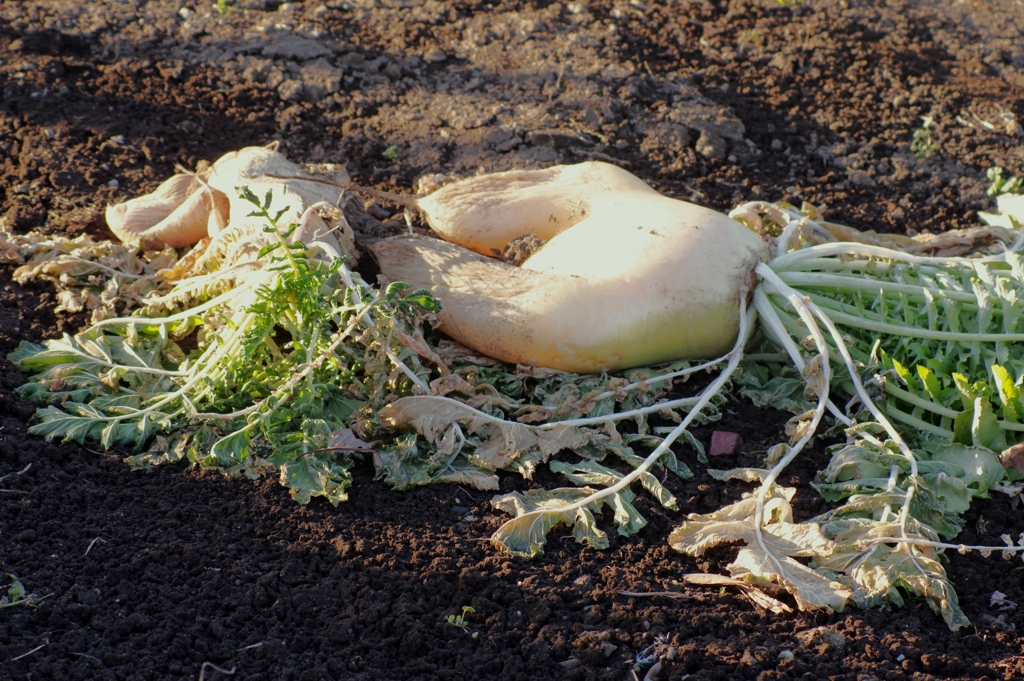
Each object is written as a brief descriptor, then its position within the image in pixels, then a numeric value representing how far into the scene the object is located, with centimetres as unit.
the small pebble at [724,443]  542
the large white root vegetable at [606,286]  569
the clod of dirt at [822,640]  400
